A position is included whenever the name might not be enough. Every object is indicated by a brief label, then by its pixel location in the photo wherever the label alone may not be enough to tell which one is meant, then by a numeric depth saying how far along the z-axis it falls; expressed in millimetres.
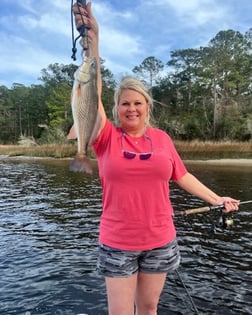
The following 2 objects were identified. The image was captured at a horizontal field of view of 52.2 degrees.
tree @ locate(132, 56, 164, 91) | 42425
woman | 1947
